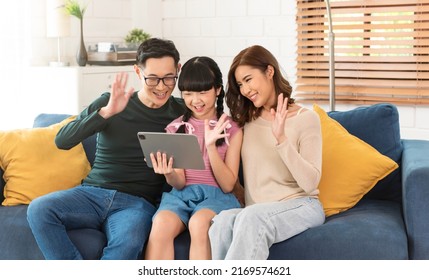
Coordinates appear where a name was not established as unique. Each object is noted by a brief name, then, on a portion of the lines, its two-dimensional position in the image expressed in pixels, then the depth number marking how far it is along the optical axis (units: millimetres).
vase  4586
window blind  4301
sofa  2430
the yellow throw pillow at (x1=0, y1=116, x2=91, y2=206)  2936
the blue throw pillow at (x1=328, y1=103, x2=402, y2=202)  2941
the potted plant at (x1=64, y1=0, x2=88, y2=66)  4520
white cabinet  4398
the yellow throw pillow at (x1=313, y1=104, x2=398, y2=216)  2785
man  2518
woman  2395
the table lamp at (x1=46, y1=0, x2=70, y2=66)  4480
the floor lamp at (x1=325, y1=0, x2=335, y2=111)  4086
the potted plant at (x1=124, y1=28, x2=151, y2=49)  4973
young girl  2512
